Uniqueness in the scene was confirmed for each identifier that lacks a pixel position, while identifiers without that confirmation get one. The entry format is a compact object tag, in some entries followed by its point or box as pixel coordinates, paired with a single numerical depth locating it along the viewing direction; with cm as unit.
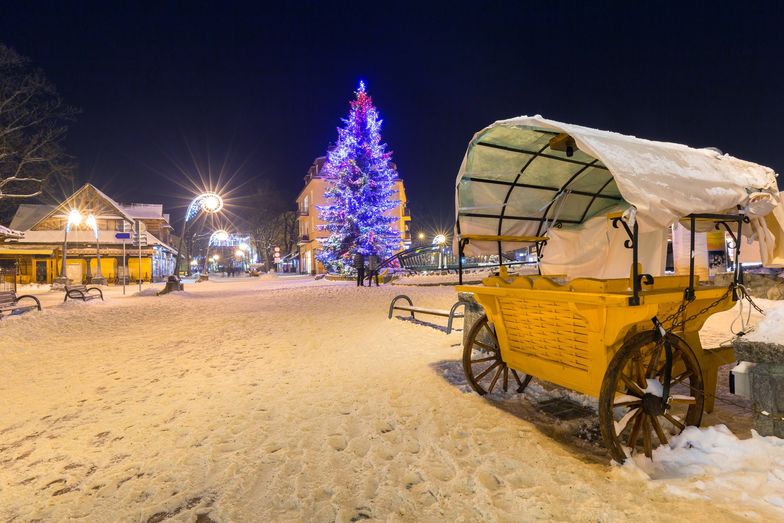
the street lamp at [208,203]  2280
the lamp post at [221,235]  4469
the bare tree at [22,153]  2516
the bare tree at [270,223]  6056
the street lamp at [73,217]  2383
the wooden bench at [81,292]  1615
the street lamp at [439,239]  4380
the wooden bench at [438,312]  798
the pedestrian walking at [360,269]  1986
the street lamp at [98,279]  2845
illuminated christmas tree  2541
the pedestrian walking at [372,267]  2021
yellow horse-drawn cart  307
